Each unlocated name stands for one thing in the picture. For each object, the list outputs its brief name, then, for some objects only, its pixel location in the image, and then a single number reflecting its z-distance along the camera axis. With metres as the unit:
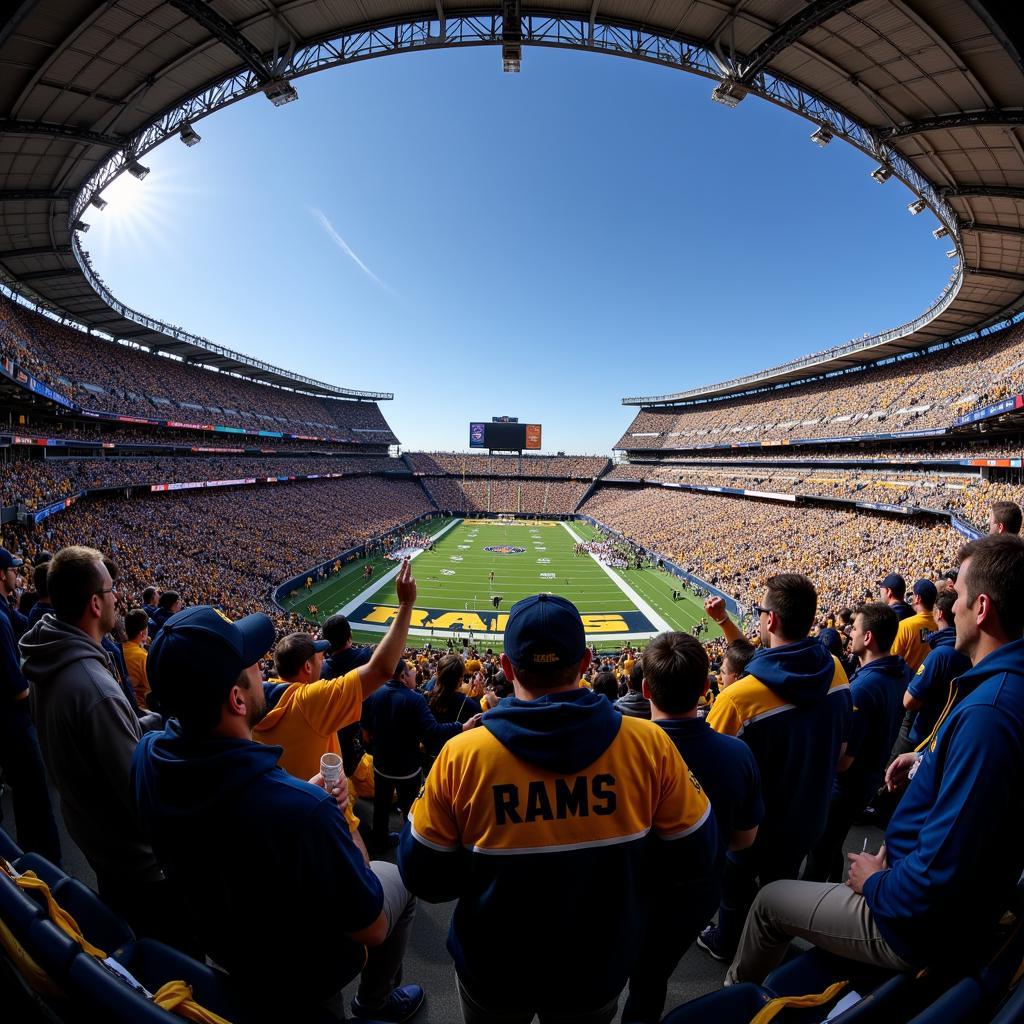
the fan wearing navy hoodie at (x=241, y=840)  1.48
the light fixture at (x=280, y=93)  11.66
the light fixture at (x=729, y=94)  12.04
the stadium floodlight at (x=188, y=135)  13.51
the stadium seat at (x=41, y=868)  2.10
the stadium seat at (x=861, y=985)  1.59
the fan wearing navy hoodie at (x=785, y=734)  2.88
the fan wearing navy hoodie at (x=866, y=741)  3.64
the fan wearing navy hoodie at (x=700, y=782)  2.27
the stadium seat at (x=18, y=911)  1.36
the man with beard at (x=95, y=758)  2.33
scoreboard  78.31
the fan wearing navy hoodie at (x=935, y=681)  4.16
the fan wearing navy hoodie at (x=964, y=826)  1.61
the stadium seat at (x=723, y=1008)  1.85
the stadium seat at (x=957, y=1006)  1.33
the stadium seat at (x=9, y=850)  2.16
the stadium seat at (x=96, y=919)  1.95
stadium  1.69
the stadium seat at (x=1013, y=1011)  1.25
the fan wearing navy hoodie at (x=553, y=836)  1.61
